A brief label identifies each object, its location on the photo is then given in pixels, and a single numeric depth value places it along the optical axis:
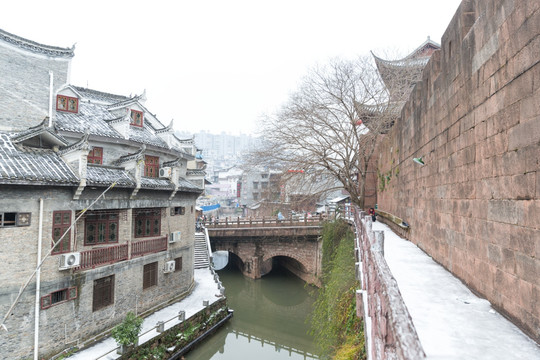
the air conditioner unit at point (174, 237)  17.11
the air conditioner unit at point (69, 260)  11.50
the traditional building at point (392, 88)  18.86
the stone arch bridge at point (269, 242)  26.20
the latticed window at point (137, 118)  17.57
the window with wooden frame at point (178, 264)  17.80
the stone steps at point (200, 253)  23.68
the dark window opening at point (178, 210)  17.64
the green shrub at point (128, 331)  11.69
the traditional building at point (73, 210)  10.62
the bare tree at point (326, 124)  19.42
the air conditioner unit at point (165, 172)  16.95
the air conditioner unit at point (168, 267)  16.55
